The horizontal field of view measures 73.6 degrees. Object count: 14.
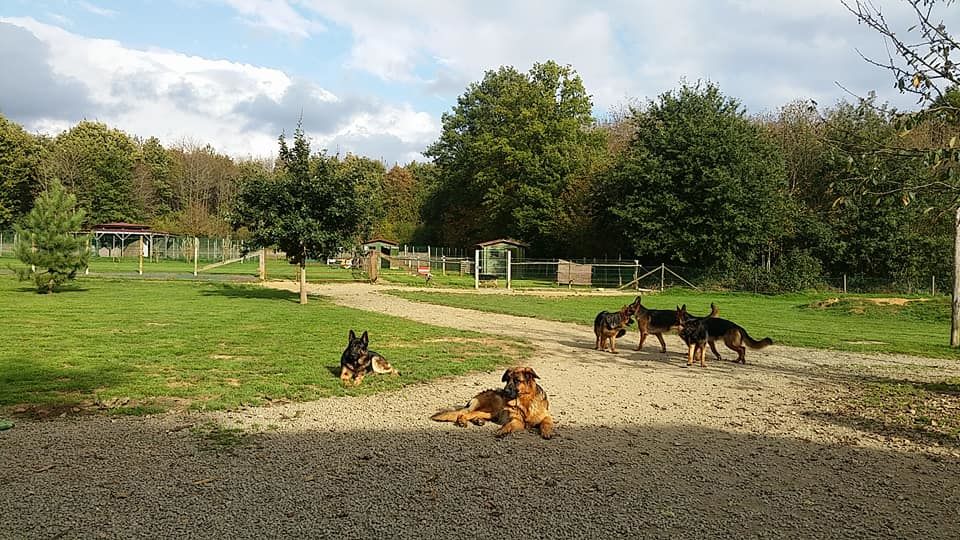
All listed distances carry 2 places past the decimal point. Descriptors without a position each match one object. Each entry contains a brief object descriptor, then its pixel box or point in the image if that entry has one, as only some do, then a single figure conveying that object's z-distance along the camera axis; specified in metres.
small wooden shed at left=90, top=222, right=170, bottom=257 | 59.56
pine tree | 22.30
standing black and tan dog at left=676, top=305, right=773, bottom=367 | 11.38
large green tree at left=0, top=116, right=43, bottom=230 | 65.19
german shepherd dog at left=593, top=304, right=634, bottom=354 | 12.70
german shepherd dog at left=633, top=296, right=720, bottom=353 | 12.40
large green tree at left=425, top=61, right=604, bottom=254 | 51.81
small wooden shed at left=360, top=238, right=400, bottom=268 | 57.16
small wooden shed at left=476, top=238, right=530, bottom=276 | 42.69
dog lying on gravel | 6.70
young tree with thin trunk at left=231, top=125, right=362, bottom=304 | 21.12
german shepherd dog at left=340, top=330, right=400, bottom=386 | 8.93
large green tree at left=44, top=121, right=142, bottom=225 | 68.19
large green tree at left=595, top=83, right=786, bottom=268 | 36.75
